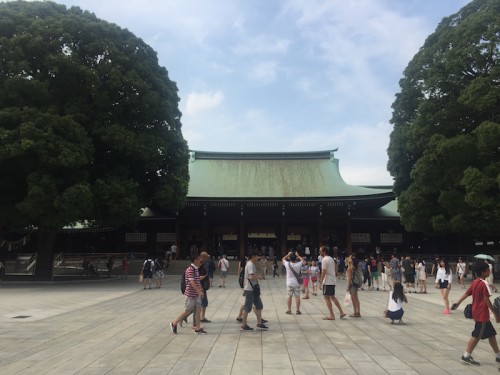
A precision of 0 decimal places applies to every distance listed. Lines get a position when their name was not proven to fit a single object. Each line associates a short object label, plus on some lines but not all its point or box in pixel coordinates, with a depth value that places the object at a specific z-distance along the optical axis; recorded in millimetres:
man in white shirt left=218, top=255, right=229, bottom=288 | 19469
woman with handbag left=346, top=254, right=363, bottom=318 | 10266
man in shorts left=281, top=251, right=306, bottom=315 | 10758
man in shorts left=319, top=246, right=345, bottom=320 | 9938
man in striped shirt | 8347
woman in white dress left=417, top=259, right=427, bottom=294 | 17016
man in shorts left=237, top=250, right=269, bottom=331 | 8883
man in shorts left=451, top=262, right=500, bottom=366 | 6137
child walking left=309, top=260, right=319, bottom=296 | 16391
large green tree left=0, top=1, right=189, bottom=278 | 19109
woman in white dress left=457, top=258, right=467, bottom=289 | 18972
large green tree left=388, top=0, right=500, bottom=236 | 20422
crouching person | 9547
